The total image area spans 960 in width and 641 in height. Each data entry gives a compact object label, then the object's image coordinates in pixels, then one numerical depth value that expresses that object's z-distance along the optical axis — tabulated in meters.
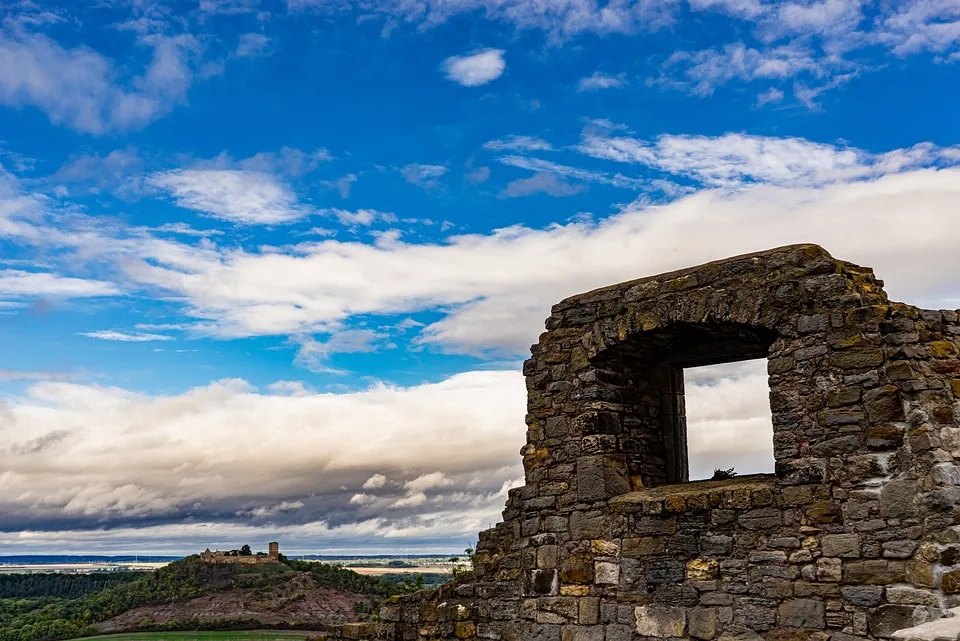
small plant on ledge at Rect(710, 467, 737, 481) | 8.27
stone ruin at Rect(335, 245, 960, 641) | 6.43
